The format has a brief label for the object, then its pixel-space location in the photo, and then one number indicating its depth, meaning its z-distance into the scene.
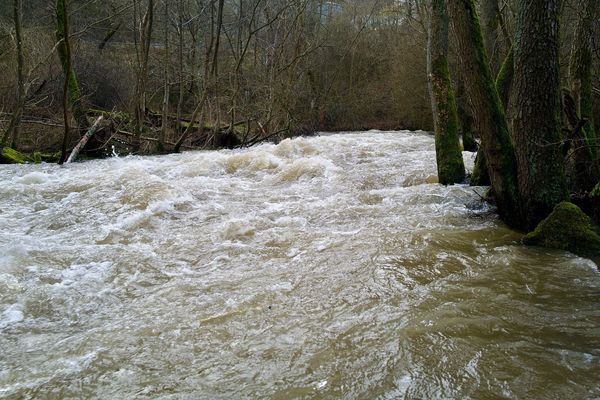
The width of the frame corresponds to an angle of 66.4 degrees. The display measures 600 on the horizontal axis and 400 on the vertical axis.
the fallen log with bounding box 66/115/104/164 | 12.05
